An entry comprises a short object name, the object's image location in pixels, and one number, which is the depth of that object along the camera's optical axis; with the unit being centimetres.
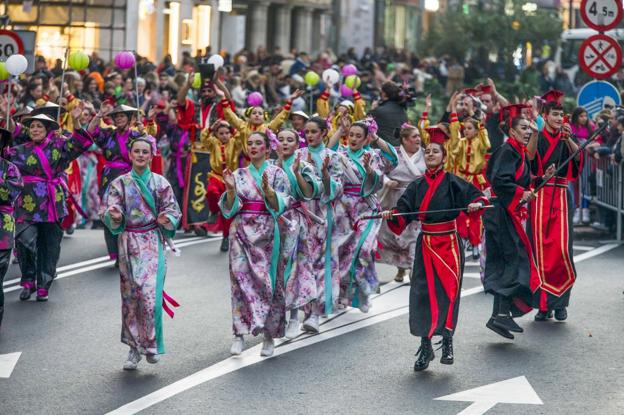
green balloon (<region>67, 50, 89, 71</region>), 1817
